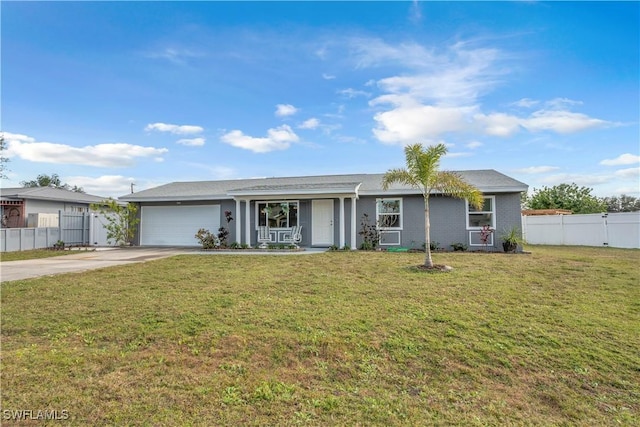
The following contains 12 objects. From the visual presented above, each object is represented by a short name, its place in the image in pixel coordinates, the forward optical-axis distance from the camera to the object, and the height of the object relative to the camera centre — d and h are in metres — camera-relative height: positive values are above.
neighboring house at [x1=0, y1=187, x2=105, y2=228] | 19.72 +1.61
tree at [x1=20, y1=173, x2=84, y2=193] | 44.09 +6.33
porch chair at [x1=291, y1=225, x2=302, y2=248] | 15.04 -0.39
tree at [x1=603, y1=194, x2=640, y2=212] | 37.41 +2.09
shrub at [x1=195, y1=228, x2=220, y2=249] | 15.00 -0.56
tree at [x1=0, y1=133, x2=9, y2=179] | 20.50 +4.36
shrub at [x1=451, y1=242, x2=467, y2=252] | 13.71 -0.97
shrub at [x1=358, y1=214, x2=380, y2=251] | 14.32 -0.45
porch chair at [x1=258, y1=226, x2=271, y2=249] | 15.21 -0.47
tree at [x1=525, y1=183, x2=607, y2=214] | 27.95 +1.95
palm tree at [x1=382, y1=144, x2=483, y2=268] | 9.12 +1.38
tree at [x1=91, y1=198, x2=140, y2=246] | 16.83 +0.34
